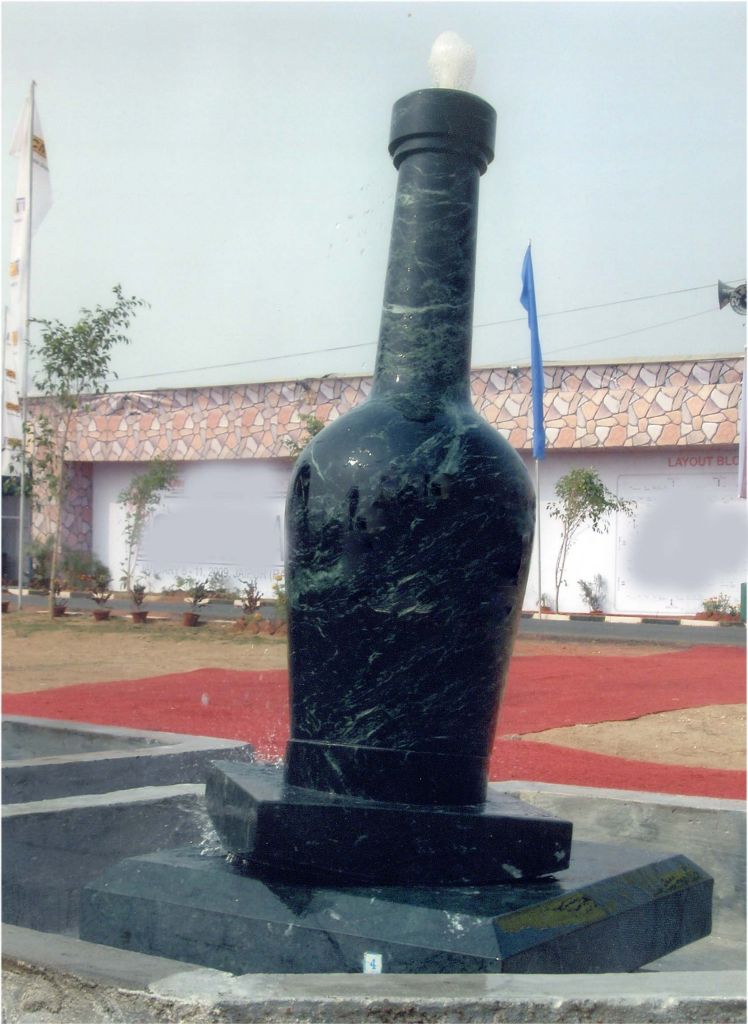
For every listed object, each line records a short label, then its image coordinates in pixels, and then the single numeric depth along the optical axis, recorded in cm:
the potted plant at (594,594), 1925
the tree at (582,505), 1730
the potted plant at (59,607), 1916
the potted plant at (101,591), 1988
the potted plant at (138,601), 1775
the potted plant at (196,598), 1760
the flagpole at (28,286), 1468
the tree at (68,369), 1758
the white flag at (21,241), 1498
